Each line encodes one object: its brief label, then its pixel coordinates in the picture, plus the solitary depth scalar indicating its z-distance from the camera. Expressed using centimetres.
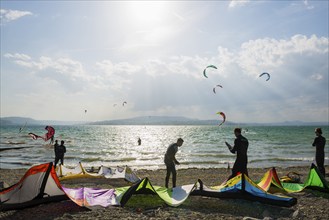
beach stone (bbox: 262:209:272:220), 728
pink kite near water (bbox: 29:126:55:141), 1696
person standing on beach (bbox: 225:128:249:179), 915
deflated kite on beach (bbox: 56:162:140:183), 1340
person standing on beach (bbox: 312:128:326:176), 1149
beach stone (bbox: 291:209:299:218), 731
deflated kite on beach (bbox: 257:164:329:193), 975
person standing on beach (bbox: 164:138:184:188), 987
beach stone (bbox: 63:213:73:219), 682
